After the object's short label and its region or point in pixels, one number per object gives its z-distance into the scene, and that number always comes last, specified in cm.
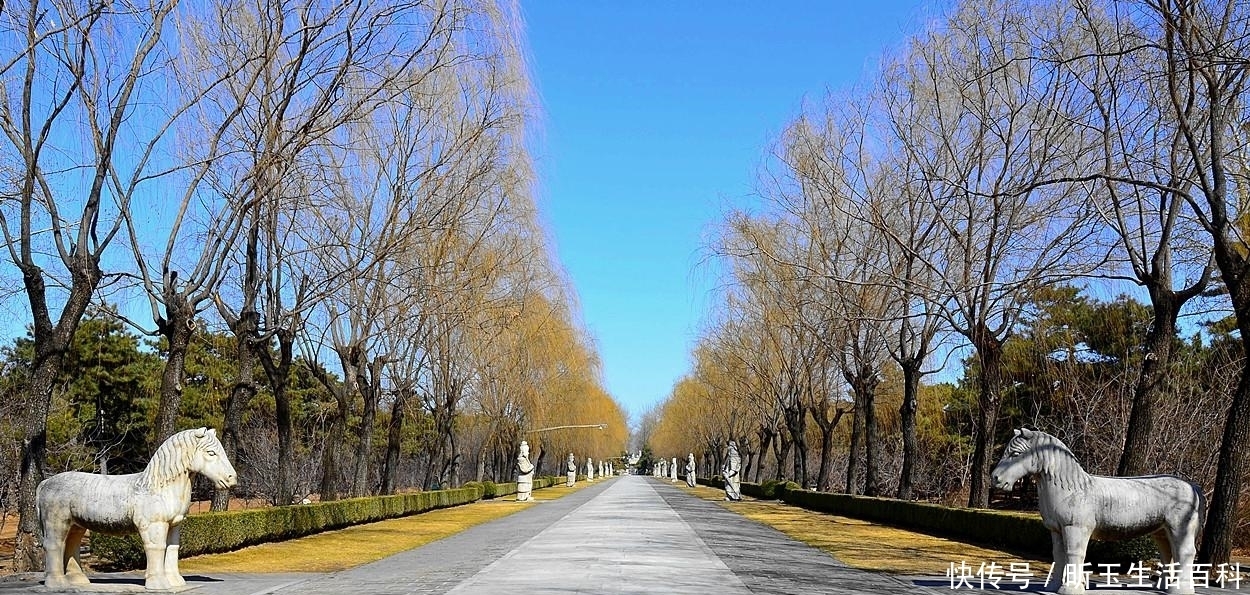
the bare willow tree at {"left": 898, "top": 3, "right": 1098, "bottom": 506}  1905
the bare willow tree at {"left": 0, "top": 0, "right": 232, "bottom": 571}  1291
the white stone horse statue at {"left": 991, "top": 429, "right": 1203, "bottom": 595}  1039
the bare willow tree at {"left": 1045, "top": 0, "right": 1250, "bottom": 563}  1186
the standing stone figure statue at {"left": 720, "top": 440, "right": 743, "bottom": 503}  4209
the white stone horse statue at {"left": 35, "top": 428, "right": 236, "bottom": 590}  1083
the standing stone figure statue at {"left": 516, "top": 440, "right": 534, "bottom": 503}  4059
